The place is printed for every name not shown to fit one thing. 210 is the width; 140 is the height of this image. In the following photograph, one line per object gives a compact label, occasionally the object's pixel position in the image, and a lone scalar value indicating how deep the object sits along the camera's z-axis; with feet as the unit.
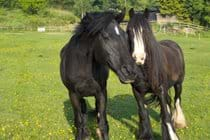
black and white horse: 23.62
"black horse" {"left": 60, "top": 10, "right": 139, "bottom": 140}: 20.10
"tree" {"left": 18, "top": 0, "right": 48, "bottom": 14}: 269.64
